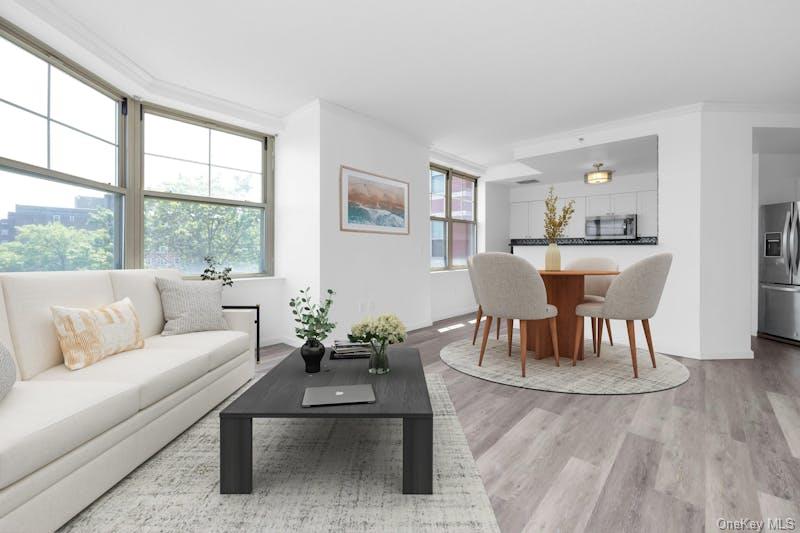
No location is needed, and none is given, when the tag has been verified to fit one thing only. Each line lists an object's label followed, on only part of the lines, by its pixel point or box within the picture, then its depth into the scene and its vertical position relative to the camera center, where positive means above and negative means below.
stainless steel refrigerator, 4.07 -0.03
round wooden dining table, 3.40 -0.39
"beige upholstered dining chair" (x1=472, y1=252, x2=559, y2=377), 2.96 -0.18
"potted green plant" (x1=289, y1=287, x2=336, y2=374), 1.99 -0.37
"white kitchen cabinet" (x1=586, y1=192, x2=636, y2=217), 6.04 +1.04
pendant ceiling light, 4.94 +1.20
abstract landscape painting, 3.96 +0.72
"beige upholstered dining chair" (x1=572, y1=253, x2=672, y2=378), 2.93 -0.19
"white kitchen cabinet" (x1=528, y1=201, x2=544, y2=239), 6.81 +0.87
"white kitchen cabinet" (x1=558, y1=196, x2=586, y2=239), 6.51 +0.81
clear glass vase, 2.00 -0.50
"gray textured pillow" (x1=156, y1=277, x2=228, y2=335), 2.60 -0.29
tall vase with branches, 3.53 +0.30
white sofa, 1.21 -0.54
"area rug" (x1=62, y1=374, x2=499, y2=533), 1.35 -0.91
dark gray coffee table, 1.48 -0.62
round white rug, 2.75 -0.85
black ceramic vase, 1.99 -0.46
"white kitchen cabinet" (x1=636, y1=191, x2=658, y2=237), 5.83 +0.84
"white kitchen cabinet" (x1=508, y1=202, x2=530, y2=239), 7.02 +0.85
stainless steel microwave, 5.96 +0.65
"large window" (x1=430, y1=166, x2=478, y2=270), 5.95 +0.79
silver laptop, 1.56 -0.55
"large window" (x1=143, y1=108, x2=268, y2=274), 3.45 +0.69
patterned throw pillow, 1.88 -0.36
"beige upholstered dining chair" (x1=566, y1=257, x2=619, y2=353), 3.88 -0.13
